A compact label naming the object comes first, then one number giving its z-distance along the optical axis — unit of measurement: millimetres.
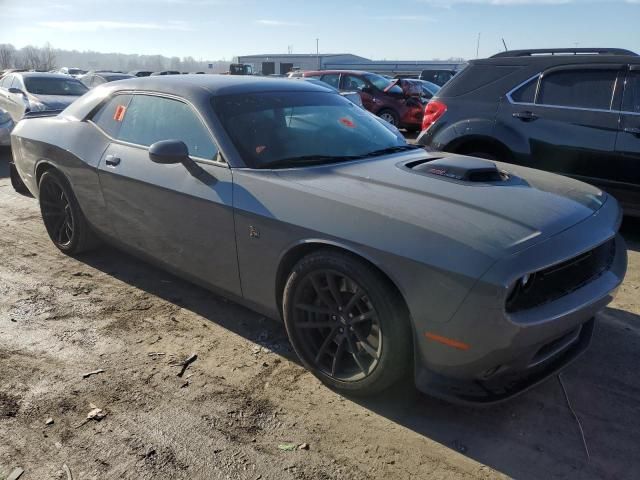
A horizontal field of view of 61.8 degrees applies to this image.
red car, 12688
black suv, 4824
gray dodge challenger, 2283
